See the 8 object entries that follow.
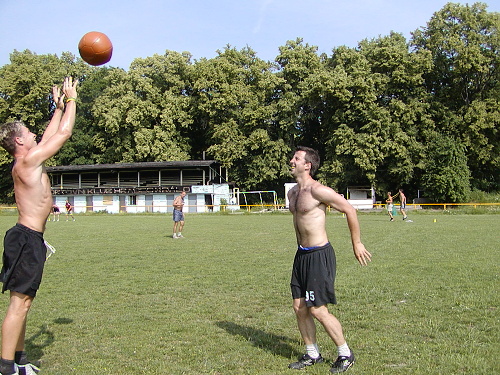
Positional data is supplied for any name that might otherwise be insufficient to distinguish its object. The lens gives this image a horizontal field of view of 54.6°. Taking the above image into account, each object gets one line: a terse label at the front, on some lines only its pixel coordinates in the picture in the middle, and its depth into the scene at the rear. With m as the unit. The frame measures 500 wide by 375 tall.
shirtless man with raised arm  4.59
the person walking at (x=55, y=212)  38.34
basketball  6.34
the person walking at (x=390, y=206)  30.17
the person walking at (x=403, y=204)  29.97
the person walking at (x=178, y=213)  19.66
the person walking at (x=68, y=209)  39.49
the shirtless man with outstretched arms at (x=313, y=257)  4.97
